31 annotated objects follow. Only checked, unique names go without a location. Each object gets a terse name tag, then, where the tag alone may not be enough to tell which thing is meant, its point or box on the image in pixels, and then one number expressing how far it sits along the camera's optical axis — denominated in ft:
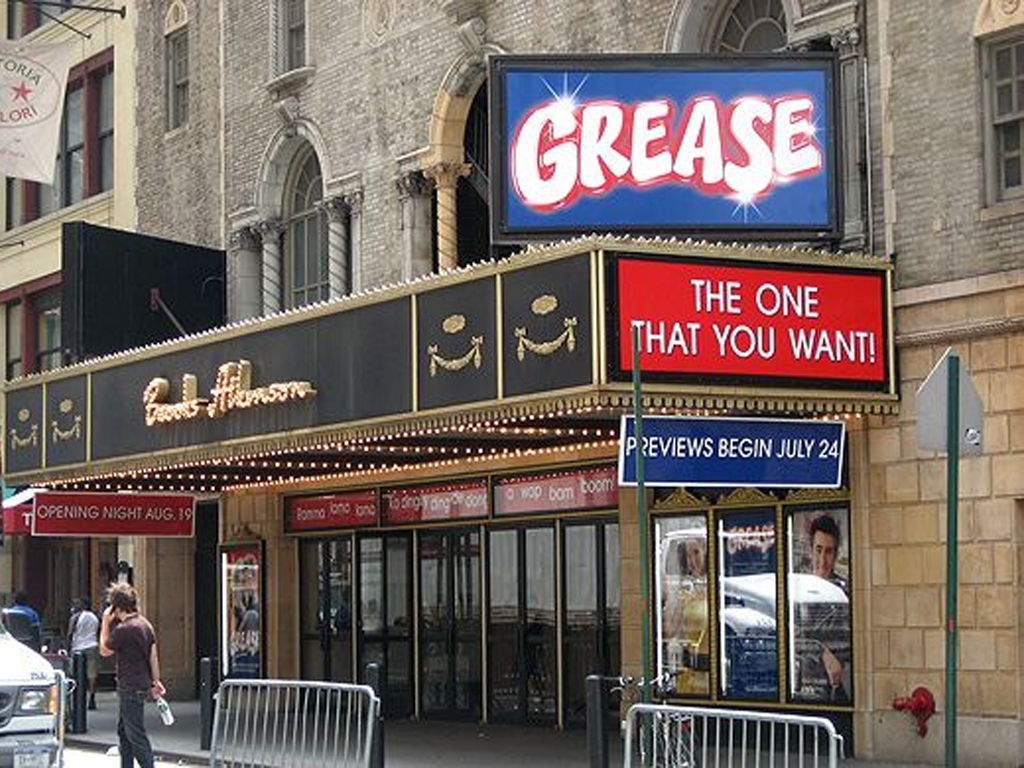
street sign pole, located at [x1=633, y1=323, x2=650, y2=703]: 45.73
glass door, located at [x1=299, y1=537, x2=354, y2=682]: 94.17
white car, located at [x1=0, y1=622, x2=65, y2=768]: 52.24
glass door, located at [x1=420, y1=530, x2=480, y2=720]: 85.81
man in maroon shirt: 59.31
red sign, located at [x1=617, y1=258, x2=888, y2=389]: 57.82
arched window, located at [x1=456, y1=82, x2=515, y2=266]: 84.94
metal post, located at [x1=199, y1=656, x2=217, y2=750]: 71.41
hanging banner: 91.91
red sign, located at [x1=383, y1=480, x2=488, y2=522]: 84.99
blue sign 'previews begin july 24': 51.96
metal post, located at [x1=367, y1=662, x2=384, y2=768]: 52.54
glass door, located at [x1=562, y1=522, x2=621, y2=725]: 78.23
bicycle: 46.03
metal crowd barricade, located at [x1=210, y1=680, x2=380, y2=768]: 51.75
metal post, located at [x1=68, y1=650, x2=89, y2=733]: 83.41
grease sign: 64.18
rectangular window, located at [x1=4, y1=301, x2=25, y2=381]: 128.26
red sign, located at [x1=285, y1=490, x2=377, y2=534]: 91.61
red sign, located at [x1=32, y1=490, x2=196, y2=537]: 92.32
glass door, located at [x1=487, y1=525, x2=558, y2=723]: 81.46
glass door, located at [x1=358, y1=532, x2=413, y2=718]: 89.81
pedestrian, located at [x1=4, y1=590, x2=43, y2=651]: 58.39
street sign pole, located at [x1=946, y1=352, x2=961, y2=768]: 37.63
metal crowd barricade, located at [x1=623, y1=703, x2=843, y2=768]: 43.98
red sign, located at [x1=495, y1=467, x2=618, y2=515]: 77.56
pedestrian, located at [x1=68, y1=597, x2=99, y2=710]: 94.38
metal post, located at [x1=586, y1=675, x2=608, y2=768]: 53.98
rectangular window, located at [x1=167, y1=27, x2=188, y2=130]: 107.96
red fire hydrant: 61.82
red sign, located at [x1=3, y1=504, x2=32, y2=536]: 100.42
